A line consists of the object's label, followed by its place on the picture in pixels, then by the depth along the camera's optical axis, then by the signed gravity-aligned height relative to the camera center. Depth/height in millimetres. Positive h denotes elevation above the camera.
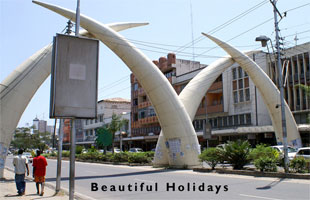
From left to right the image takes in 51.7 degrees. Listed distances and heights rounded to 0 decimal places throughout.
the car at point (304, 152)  21962 -1201
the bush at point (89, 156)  39472 -2696
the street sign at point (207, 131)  26375 +304
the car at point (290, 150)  24641 -1277
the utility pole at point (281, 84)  17731 +2910
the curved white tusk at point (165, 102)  23844 +2455
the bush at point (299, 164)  16516 -1537
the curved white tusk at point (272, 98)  30781 +3560
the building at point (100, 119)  82000 +4054
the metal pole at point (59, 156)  12770 -916
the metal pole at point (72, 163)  6596 -582
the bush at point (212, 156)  21344 -1449
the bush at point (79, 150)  52750 -2488
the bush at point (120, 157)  33597 -2367
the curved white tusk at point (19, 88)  19609 +2964
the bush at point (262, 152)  18922 -1052
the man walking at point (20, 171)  11672 -1318
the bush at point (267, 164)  17469 -1598
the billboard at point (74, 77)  6457 +1185
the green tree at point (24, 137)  73188 -482
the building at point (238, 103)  38062 +4400
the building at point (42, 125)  158300 +5098
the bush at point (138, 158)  30359 -2201
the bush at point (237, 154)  20297 -1223
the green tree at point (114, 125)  51688 +1614
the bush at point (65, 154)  51781 -3083
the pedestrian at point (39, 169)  11844 -1272
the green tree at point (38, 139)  72688 -995
